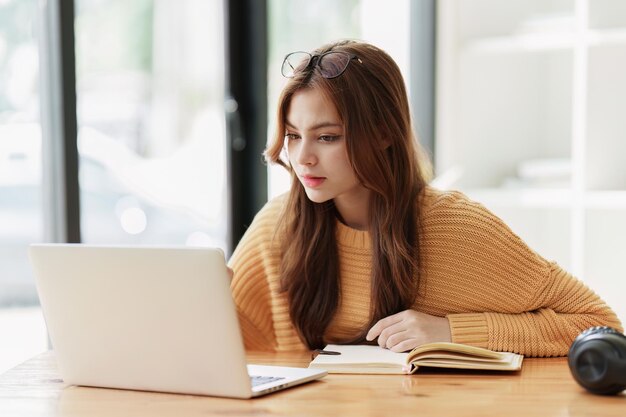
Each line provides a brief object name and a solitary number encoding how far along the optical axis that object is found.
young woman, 2.40
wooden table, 2.03
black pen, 2.33
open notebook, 2.21
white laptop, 2.05
